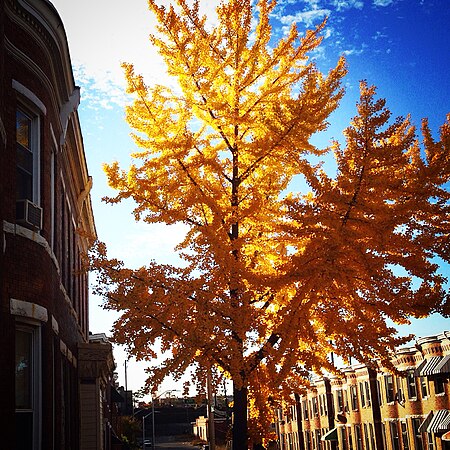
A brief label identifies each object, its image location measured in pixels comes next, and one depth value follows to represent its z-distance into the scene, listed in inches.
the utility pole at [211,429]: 1122.0
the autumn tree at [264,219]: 477.7
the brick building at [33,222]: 394.6
